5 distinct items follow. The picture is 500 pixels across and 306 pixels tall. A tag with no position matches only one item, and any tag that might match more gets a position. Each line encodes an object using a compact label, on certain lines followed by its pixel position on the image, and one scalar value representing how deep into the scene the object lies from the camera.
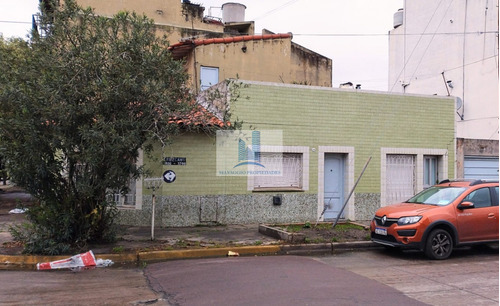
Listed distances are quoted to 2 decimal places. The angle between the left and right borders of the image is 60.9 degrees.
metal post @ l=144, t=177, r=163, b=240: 10.45
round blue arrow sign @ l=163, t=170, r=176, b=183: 10.73
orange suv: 9.06
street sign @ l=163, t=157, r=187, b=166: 12.41
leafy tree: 8.52
